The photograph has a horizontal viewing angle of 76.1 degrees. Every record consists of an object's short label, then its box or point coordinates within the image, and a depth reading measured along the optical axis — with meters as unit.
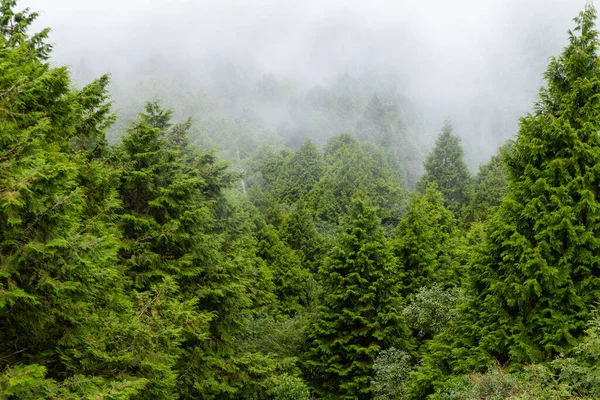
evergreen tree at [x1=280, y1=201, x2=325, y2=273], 37.88
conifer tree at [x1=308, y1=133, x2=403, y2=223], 51.91
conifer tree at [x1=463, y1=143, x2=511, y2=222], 42.12
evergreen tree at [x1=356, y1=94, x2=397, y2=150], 103.54
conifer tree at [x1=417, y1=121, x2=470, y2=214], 50.20
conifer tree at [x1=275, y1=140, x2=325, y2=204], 57.34
